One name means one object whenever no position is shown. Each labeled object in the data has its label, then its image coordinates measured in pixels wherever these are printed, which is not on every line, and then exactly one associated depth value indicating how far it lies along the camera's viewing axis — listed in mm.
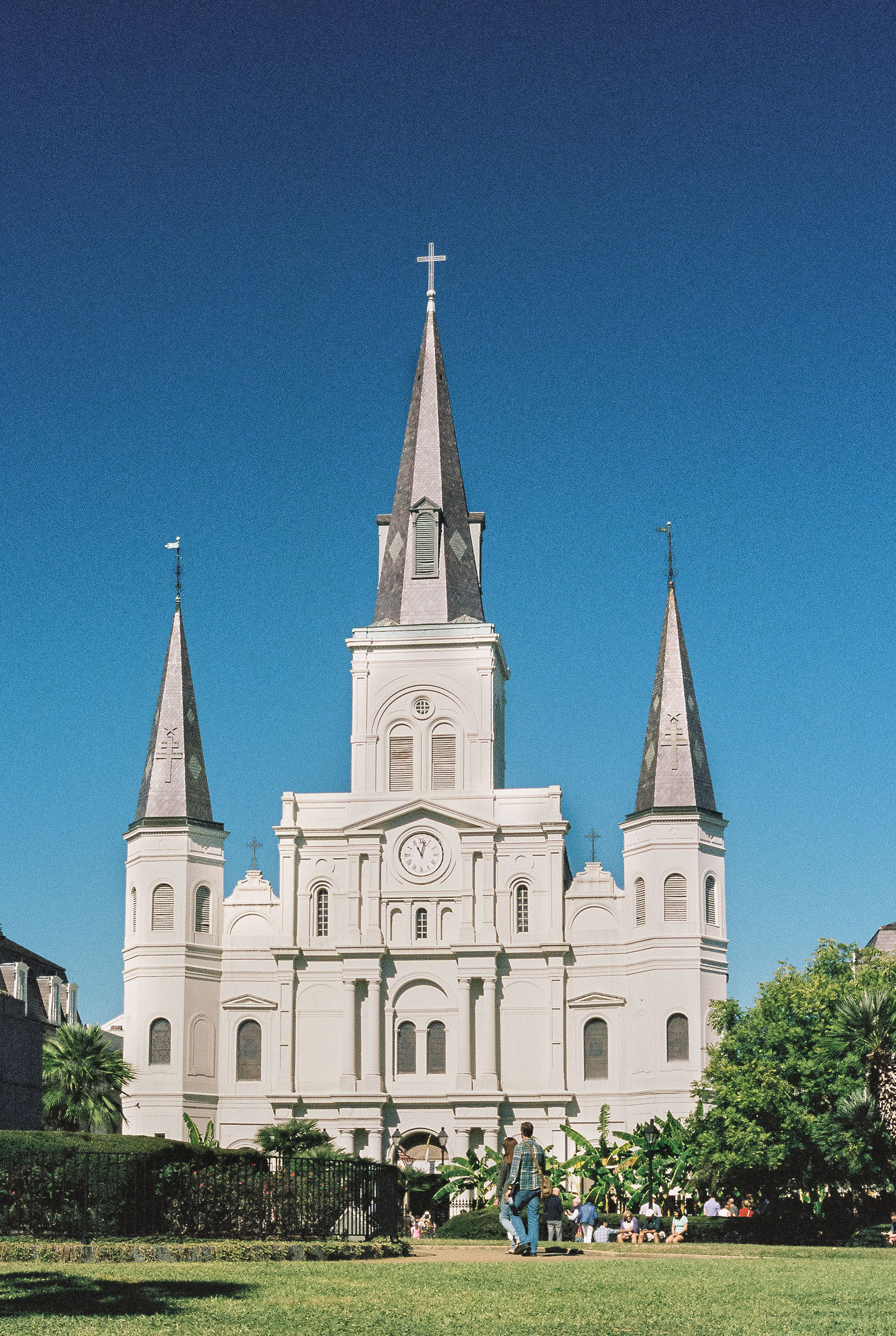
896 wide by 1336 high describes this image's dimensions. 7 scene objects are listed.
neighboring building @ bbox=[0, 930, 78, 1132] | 58250
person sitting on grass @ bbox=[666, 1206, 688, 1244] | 42750
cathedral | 67750
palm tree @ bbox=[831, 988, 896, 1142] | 43312
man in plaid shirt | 24453
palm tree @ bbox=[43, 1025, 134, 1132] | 57094
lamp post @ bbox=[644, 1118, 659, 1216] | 61688
